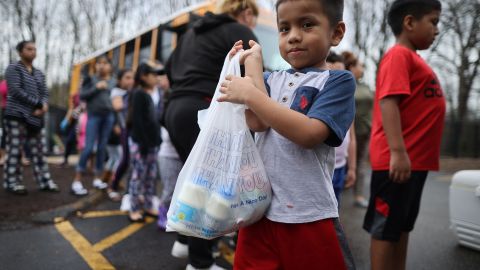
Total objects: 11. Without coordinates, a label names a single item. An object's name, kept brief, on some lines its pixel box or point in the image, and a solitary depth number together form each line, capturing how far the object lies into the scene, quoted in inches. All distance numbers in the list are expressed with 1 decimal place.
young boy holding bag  49.9
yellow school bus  257.2
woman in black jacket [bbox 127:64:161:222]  151.8
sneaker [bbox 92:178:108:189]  213.8
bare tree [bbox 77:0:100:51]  808.3
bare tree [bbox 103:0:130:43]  830.5
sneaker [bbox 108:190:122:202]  195.9
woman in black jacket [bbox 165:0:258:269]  89.0
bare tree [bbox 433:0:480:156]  502.0
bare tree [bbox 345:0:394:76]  699.4
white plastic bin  117.5
